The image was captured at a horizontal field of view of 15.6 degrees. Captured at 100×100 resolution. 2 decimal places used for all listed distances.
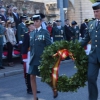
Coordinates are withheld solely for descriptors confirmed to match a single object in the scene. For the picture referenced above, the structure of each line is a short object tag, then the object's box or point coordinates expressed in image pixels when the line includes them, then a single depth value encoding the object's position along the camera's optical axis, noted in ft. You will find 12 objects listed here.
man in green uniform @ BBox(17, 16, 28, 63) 47.65
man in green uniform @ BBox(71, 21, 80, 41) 59.36
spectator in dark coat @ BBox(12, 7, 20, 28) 52.16
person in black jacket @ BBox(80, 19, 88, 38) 62.50
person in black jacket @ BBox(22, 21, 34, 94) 27.99
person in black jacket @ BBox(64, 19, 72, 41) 57.26
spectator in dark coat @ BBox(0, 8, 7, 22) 49.95
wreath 22.66
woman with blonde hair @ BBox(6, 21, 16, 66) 45.83
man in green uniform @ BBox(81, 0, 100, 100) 21.58
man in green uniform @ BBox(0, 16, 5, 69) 43.50
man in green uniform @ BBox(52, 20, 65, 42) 54.39
